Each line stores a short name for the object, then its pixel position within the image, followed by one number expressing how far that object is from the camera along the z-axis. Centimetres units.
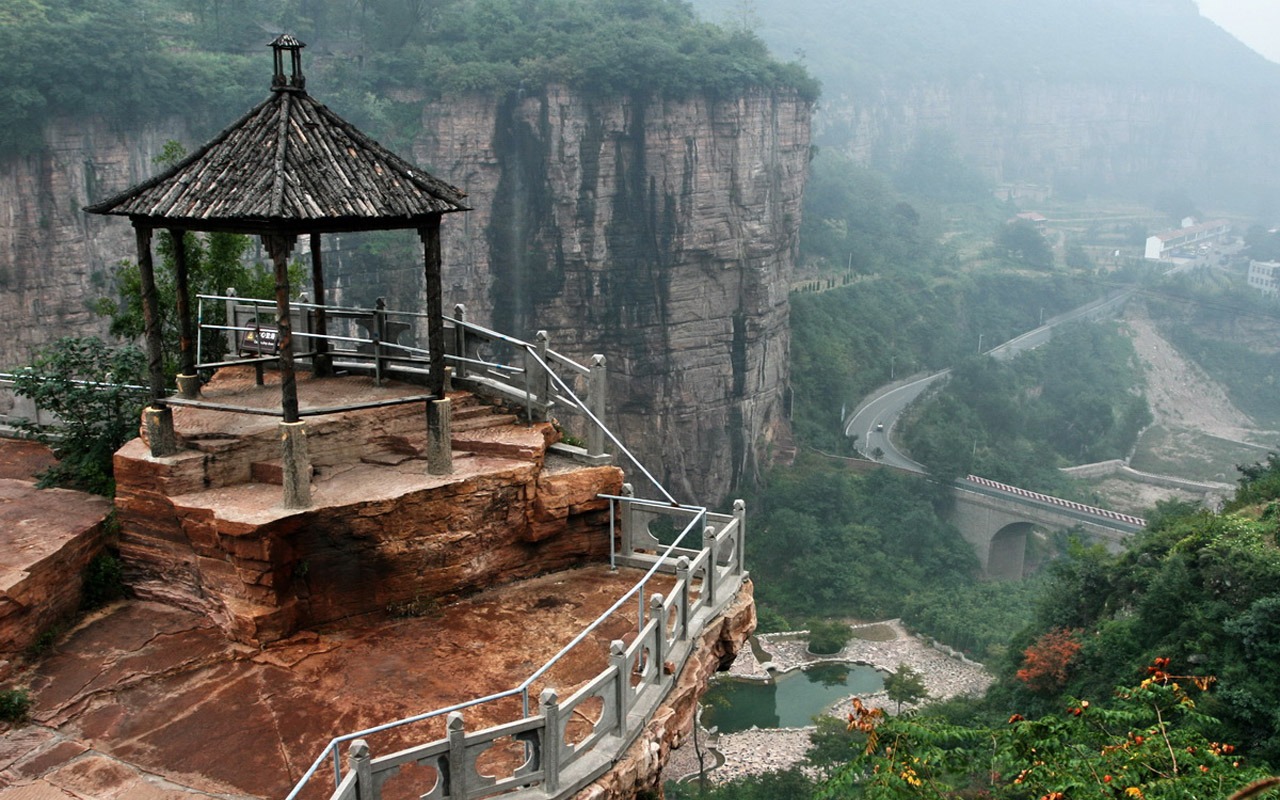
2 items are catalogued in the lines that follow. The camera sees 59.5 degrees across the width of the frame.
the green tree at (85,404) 1191
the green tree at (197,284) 1530
